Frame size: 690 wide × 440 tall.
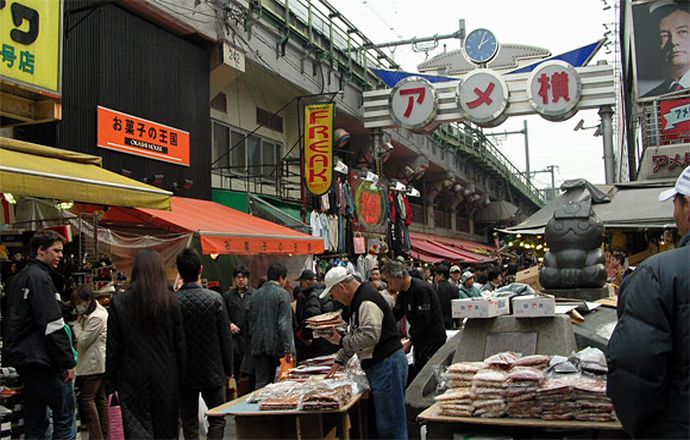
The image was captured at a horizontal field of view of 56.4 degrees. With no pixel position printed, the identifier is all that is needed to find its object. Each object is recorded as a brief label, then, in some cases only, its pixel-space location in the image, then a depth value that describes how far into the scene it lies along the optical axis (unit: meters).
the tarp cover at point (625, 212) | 11.22
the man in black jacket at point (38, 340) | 5.31
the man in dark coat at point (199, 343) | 5.57
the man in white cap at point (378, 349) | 5.78
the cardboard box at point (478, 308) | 5.71
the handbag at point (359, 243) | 18.44
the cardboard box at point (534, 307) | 5.65
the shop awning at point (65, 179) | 6.78
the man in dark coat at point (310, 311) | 9.35
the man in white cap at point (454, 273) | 12.52
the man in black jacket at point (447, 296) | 10.45
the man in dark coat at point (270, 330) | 8.20
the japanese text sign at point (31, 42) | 8.23
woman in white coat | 7.17
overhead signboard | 18.53
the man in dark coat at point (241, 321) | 8.98
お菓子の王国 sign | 11.30
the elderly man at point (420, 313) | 7.64
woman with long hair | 5.00
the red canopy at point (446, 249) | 26.23
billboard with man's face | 17.80
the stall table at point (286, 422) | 5.62
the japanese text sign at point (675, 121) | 15.05
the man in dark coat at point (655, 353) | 2.83
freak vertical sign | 15.52
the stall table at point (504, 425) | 4.28
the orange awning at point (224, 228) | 10.18
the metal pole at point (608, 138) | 19.02
